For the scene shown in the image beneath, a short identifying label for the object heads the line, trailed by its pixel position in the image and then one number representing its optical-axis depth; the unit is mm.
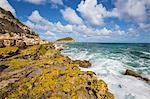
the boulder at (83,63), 12538
